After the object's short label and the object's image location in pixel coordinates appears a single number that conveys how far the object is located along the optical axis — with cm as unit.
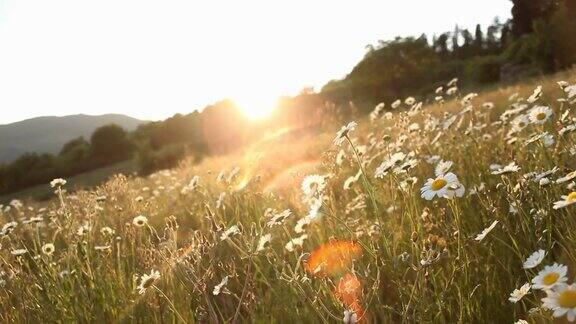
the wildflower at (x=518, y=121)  322
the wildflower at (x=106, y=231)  345
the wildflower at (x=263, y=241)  226
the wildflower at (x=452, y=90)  507
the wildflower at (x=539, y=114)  288
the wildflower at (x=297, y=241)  240
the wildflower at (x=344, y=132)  233
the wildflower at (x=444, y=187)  199
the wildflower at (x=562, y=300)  117
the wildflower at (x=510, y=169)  217
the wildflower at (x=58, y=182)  358
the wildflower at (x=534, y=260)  149
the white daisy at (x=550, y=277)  125
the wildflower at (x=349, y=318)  136
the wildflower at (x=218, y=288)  187
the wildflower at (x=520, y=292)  157
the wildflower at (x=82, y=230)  318
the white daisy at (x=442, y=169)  235
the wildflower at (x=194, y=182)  443
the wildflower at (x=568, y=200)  156
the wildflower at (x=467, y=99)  477
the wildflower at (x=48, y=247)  323
